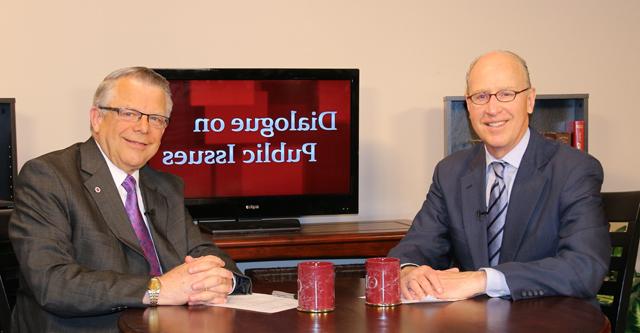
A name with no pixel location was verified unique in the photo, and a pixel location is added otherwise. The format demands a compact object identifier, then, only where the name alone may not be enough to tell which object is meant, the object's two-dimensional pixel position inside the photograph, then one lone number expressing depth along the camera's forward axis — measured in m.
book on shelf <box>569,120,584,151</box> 4.79
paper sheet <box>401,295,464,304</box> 2.45
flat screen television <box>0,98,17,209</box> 4.14
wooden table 2.11
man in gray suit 2.41
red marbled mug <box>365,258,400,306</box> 2.37
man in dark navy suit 2.52
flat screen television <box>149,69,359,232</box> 4.42
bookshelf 4.88
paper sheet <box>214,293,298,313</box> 2.37
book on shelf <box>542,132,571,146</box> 4.77
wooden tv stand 4.20
